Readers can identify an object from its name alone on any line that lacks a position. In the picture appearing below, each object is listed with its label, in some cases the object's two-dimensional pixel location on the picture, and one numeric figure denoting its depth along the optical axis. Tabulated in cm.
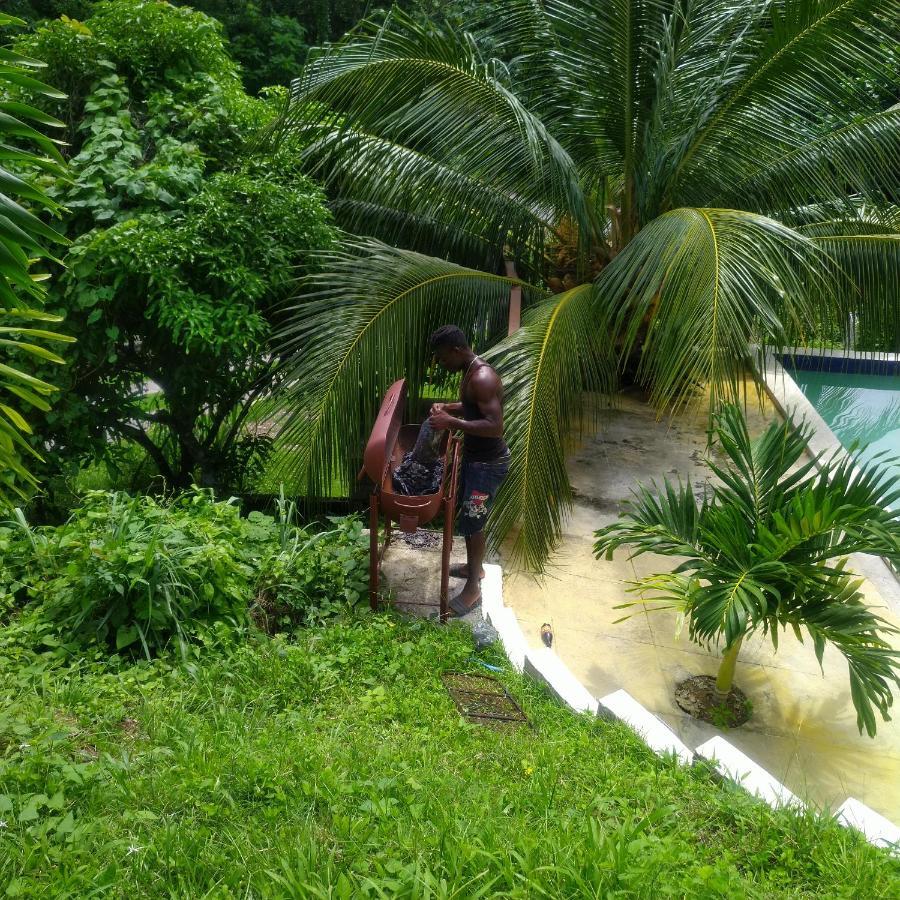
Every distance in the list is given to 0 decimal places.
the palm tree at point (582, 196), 479
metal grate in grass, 320
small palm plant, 343
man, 382
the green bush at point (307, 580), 383
